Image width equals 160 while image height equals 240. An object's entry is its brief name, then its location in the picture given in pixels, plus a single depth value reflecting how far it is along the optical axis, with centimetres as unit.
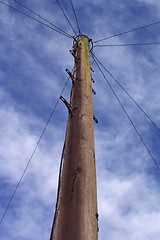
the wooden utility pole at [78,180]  165
